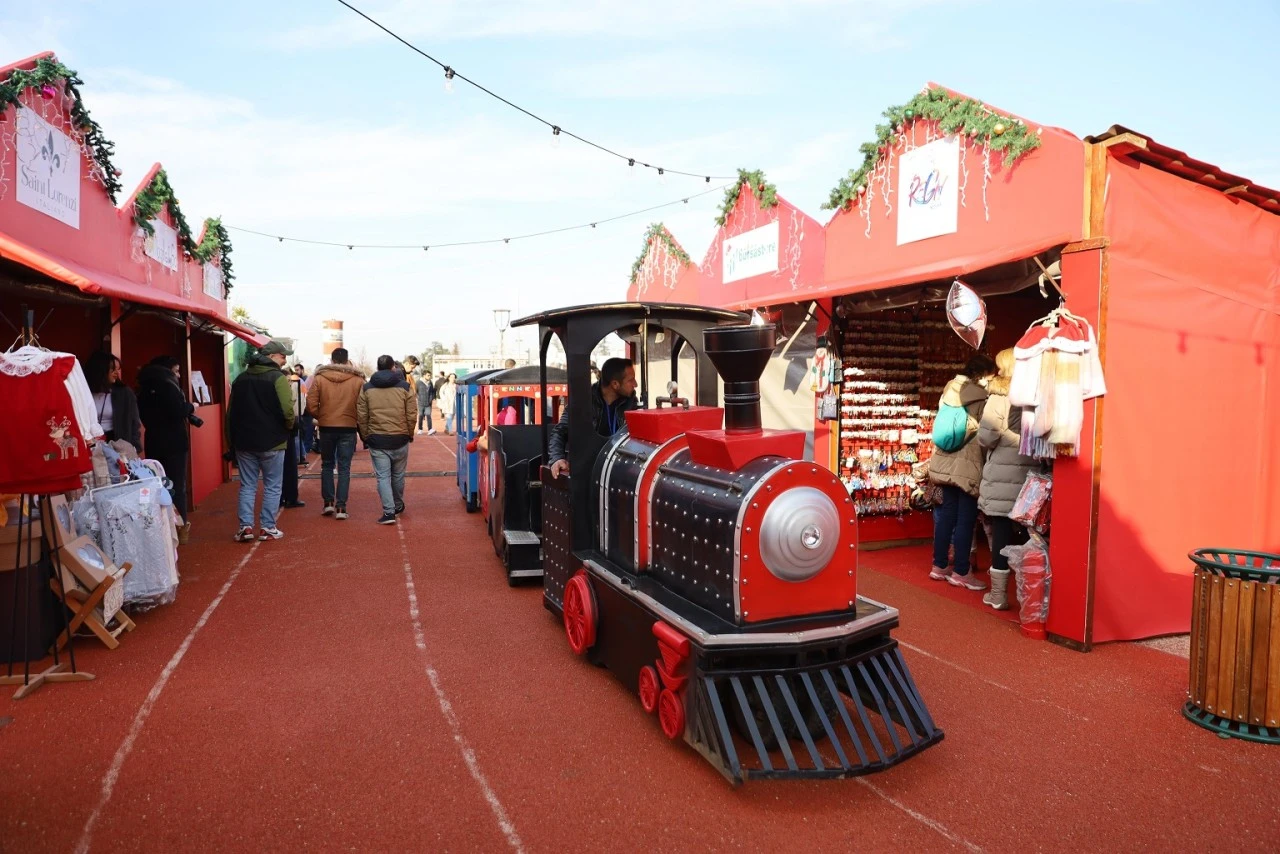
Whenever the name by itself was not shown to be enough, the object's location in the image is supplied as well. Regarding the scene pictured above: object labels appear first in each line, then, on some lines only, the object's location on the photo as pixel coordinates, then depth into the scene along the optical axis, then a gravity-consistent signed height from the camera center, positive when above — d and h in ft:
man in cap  23.88 -1.18
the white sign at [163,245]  29.53 +5.62
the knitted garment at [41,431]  12.67 -0.69
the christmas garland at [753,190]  28.81 +7.83
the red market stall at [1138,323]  15.24 +1.66
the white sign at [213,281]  38.11 +5.44
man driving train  16.60 +0.04
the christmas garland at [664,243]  36.24 +7.30
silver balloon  17.25 +1.96
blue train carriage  31.19 -1.82
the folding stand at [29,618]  13.36 -4.11
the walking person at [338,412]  27.99 -0.70
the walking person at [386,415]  27.04 -0.75
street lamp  72.23 +4.54
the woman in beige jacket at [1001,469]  17.84 -1.54
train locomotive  10.02 -2.97
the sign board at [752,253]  28.89 +5.54
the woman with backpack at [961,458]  19.80 -1.44
